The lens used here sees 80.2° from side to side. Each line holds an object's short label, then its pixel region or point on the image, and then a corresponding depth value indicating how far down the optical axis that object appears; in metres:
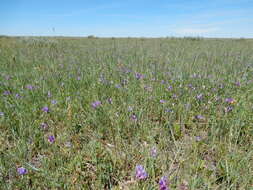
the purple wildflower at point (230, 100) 1.90
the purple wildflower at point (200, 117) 1.71
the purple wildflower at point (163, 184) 0.96
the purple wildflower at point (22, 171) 1.05
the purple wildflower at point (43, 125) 1.55
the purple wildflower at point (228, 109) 1.78
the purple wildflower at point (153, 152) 1.19
